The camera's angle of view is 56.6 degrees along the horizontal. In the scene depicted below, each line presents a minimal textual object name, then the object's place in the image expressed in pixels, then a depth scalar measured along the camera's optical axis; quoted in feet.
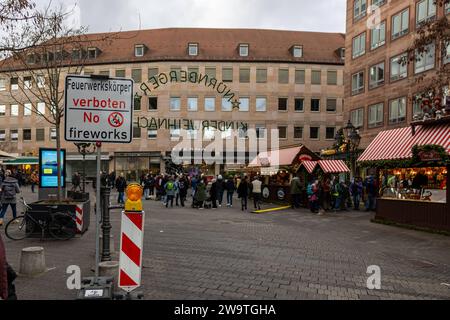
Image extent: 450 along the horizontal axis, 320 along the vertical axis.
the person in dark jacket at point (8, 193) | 40.93
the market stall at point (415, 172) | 41.68
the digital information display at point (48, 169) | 48.96
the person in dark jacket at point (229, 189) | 72.38
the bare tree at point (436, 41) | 37.65
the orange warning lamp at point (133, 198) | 17.79
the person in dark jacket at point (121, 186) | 72.05
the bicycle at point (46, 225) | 32.86
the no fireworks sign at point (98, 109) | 16.78
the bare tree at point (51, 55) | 40.62
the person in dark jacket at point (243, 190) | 65.00
